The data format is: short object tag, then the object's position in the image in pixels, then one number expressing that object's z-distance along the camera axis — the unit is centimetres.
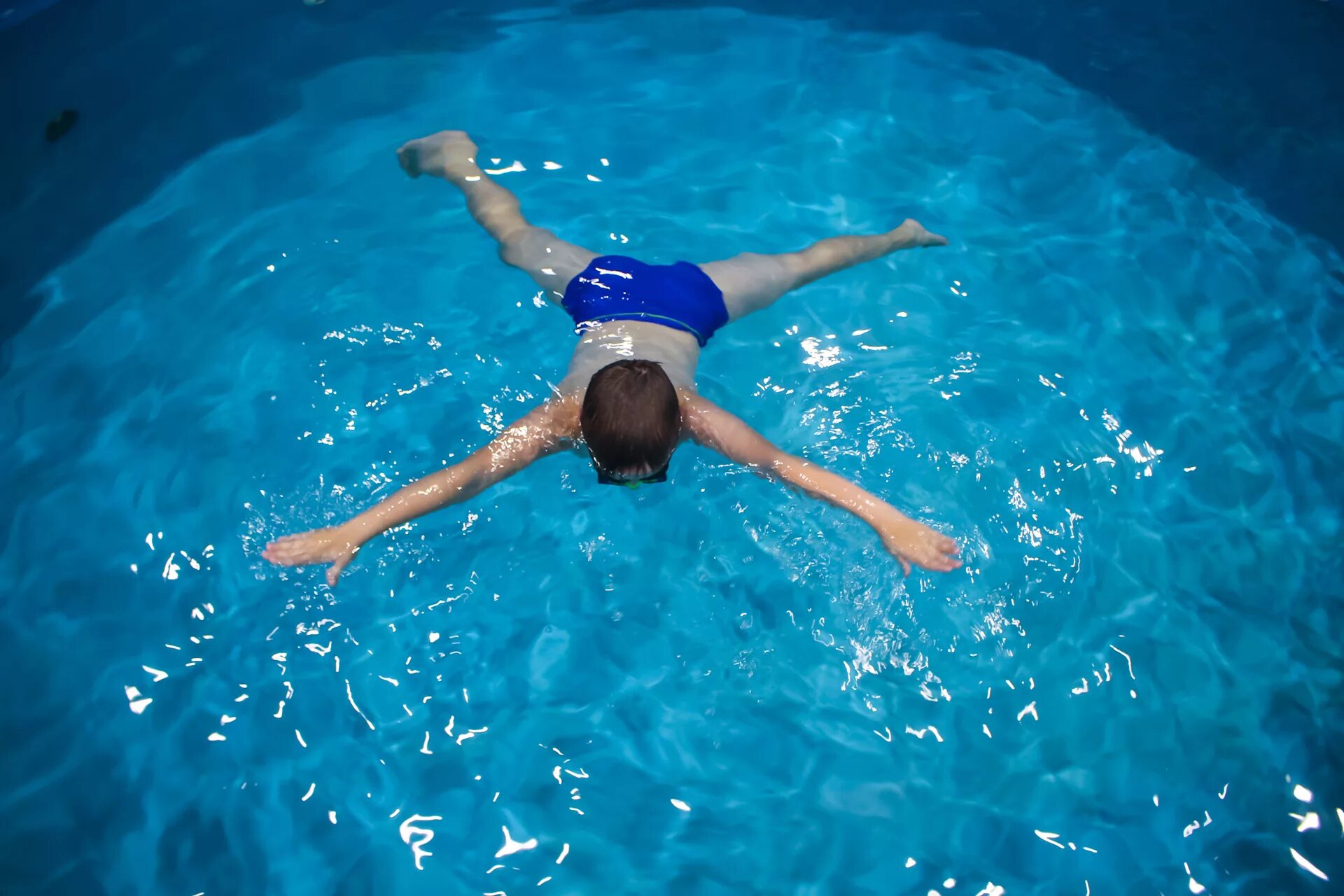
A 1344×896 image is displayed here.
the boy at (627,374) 294
